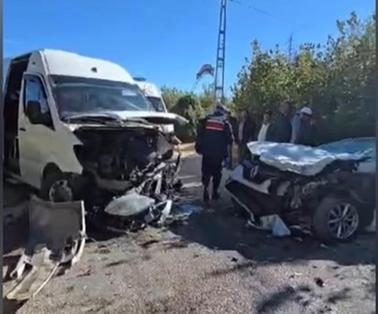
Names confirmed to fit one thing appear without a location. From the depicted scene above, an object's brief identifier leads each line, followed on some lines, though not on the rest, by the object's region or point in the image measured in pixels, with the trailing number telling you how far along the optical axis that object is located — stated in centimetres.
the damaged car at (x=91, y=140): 612
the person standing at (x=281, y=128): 857
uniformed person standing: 809
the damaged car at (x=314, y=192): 561
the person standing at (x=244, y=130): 1014
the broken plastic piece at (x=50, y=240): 430
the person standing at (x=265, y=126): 943
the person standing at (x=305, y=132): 805
